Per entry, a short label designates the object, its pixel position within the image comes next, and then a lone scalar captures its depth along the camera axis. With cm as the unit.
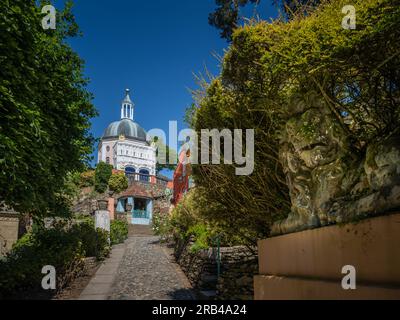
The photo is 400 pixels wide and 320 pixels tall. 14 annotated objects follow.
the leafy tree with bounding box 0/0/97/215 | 688
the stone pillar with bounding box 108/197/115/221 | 3312
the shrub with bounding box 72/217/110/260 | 1509
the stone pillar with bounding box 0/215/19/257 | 1764
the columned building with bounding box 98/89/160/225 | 5873
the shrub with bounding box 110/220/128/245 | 2234
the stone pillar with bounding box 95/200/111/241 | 2030
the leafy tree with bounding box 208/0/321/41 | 1409
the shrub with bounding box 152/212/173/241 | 2335
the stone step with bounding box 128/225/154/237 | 3190
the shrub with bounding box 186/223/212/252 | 1208
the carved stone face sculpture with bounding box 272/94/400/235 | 272
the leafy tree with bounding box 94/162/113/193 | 4284
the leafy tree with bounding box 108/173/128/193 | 4309
